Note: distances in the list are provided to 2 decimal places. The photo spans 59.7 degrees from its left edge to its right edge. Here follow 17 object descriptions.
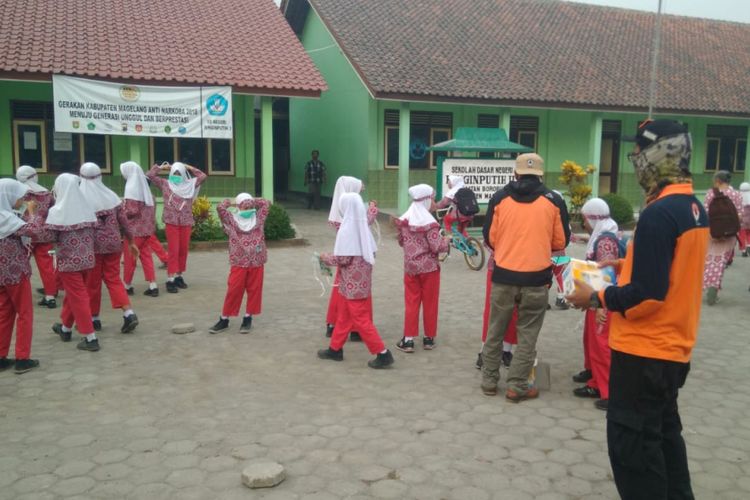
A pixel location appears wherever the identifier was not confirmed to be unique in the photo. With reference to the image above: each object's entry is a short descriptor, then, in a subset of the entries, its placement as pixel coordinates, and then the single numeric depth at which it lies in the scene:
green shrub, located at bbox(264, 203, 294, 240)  13.00
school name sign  14.01
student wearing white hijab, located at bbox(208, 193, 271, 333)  6.51
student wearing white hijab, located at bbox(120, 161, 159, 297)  8.24
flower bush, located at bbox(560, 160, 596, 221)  14.53
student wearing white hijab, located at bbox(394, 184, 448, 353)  5.93
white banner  12.44
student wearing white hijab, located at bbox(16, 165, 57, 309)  7.17
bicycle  10.66
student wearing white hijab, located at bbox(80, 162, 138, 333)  6.42
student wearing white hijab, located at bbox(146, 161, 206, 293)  8.62
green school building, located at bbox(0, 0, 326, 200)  12.95
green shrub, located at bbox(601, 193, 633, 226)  16.31
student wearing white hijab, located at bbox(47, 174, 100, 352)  5.79
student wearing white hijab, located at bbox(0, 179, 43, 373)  5.28
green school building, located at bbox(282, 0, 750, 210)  17.03
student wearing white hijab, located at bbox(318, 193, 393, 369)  5.55
